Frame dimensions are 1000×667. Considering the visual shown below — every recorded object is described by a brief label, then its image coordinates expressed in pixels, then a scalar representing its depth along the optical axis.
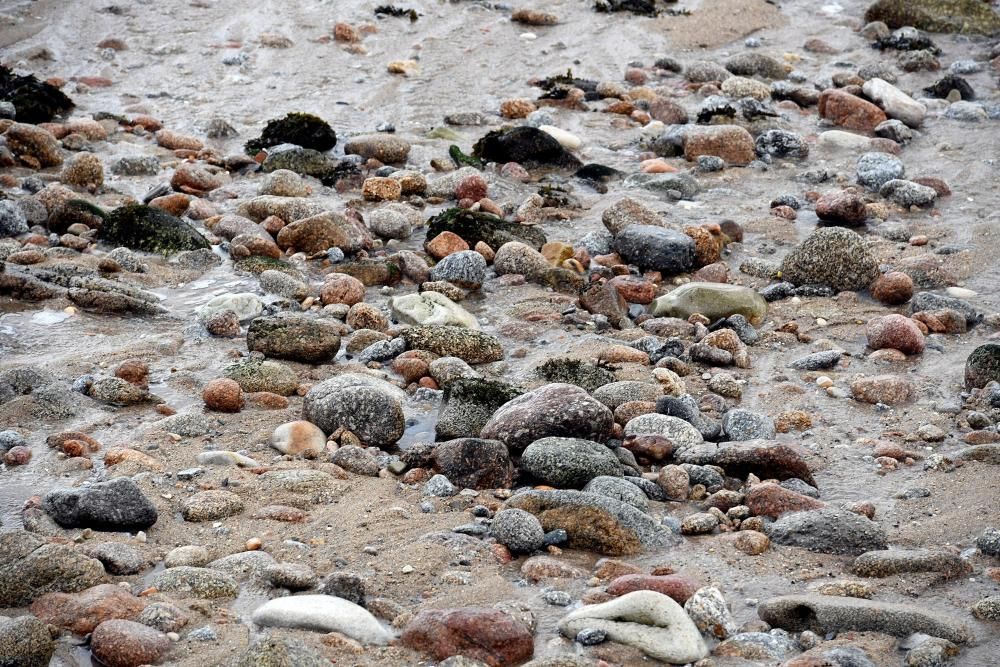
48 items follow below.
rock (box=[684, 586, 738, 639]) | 7.71
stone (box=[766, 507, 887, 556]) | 8.88
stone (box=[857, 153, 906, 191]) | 18.33
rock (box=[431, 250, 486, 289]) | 15.07
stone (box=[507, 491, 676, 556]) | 9.01
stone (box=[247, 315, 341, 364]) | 12.55
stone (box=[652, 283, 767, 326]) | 14.09
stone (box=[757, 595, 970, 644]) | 7.40
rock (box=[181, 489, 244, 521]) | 9.16
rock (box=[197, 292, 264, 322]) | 13.57
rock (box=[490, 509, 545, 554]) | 8.88
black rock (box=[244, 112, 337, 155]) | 19.37
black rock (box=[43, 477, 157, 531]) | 8.77
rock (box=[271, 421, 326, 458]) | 10.54
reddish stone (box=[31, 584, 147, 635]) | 7.36
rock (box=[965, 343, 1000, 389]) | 11.83
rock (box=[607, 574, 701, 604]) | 8.05
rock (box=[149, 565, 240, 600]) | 7.97
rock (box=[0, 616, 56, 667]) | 6.90
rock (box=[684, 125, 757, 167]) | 19.58
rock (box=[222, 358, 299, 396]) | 11.76
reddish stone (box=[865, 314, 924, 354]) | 13.00
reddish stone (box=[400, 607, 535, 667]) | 7.38
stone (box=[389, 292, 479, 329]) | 13.72
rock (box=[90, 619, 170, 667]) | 7.00
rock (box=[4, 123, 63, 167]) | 17.94
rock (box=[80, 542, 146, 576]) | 8.16
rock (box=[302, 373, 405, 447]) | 10.93
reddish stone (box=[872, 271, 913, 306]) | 14.43
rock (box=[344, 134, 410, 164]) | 19.09
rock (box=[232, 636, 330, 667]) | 6.75
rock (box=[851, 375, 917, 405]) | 11.92
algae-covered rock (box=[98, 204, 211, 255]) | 15.52
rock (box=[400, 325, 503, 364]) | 12.97
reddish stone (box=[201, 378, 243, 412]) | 11.30
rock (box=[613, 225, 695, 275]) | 15.45
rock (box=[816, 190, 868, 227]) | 16.87
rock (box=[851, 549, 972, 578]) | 8.23
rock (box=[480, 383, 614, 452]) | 10.66
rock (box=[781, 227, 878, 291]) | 14.86
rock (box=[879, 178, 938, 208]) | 17.48
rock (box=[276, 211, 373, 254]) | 15.80
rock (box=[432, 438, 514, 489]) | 10.08
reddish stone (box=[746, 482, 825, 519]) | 9.56
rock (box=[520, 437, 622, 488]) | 10.02
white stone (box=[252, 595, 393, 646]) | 7.50
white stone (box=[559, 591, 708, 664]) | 7.38
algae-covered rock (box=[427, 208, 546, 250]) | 16.03
